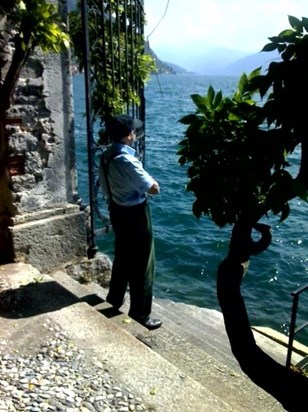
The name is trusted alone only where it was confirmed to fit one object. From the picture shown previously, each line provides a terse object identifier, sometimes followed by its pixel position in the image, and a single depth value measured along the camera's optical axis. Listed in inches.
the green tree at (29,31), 146.3
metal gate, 213.6
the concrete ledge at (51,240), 201.5
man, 171.8
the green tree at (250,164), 66.9
